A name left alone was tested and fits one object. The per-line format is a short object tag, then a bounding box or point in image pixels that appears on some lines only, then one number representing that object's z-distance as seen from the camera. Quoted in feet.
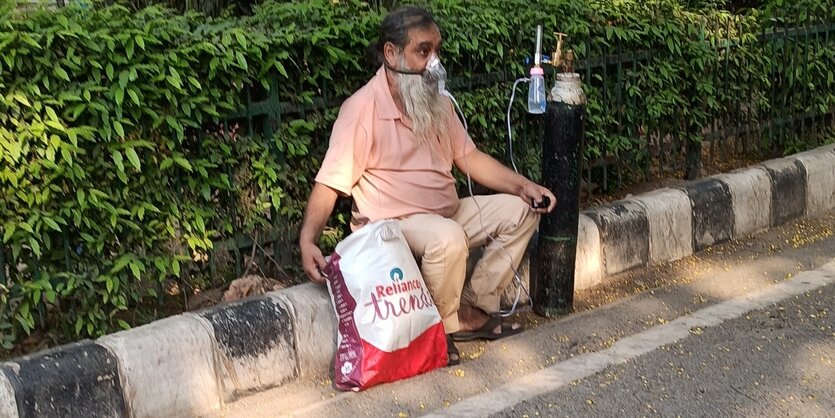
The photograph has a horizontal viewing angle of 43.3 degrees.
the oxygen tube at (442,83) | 13.84
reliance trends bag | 12.48
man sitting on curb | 13.32
